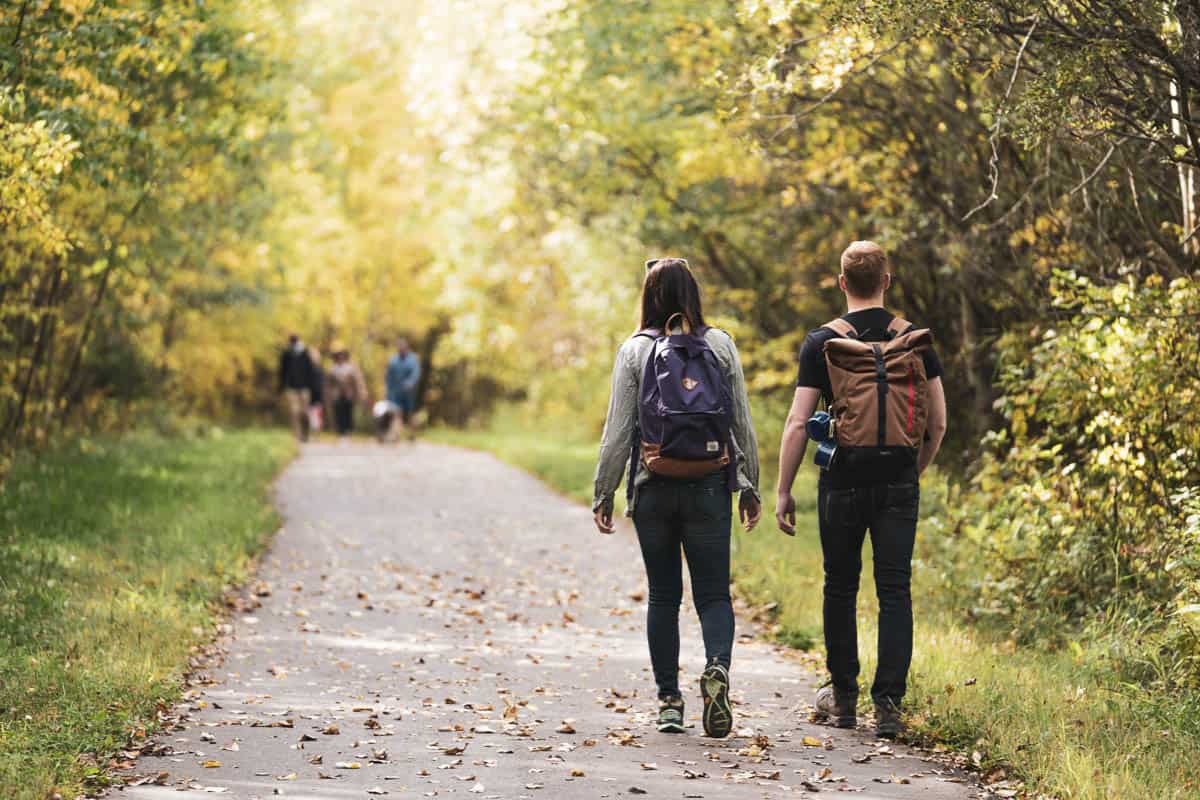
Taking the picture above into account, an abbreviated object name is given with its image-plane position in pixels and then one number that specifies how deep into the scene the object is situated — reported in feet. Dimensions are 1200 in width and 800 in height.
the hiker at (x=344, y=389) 190.90
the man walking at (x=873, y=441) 41.01
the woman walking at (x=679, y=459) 41.27
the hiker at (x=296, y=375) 190.80
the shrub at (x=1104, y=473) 50.98
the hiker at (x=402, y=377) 181.88
